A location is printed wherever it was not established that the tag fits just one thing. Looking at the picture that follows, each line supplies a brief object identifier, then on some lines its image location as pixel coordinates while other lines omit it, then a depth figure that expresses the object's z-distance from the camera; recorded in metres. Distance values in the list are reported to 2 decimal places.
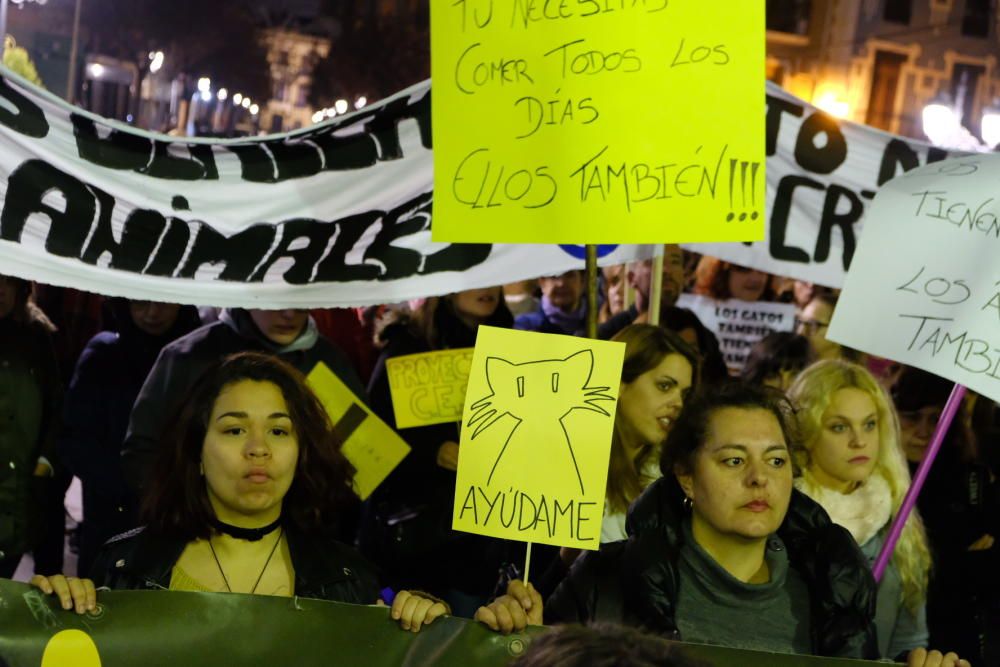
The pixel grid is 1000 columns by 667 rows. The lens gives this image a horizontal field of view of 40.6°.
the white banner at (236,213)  3.82
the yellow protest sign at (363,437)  4.45
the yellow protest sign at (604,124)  3.04
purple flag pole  3.59
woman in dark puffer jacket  2.93
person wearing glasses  5.65
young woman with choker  3.03
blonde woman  3.90
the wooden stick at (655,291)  5.00
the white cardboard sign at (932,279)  3.39
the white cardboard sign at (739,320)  6.92
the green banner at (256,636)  2.67
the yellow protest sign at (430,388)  4.60
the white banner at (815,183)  4.84
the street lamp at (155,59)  32.34
